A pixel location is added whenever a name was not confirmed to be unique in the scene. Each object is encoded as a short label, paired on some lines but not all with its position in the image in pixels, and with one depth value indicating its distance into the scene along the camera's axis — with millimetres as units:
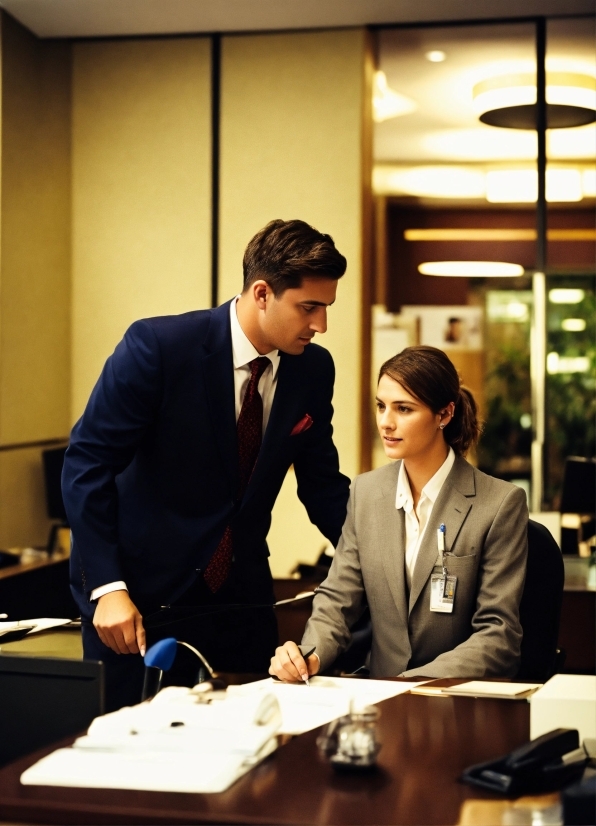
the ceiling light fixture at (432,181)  5805
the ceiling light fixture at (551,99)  5180
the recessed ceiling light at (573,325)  7006
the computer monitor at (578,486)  4367
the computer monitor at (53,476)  5012
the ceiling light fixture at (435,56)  5262
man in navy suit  2301
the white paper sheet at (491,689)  1836
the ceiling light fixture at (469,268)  5935
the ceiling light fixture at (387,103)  5406
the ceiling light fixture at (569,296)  7035
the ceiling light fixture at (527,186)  5285
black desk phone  1352
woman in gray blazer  2277
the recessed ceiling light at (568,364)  6891
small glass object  1414
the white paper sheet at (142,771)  1335
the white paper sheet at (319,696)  1675
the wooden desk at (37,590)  3445
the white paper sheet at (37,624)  2093
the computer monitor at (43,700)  1584
